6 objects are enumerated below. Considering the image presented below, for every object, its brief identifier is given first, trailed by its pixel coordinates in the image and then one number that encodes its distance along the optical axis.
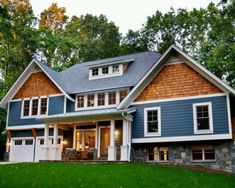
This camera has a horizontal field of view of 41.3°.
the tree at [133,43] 38.09
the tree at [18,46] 34.72
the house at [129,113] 16.80
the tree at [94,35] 39.69
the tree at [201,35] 26.31
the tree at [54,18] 41.78
